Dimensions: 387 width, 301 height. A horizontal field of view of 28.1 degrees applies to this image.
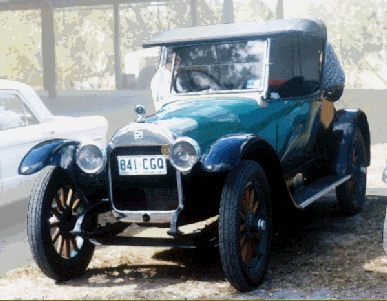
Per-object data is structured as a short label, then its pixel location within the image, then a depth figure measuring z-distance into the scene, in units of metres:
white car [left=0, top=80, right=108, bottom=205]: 7.80
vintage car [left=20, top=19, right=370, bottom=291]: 5.43
